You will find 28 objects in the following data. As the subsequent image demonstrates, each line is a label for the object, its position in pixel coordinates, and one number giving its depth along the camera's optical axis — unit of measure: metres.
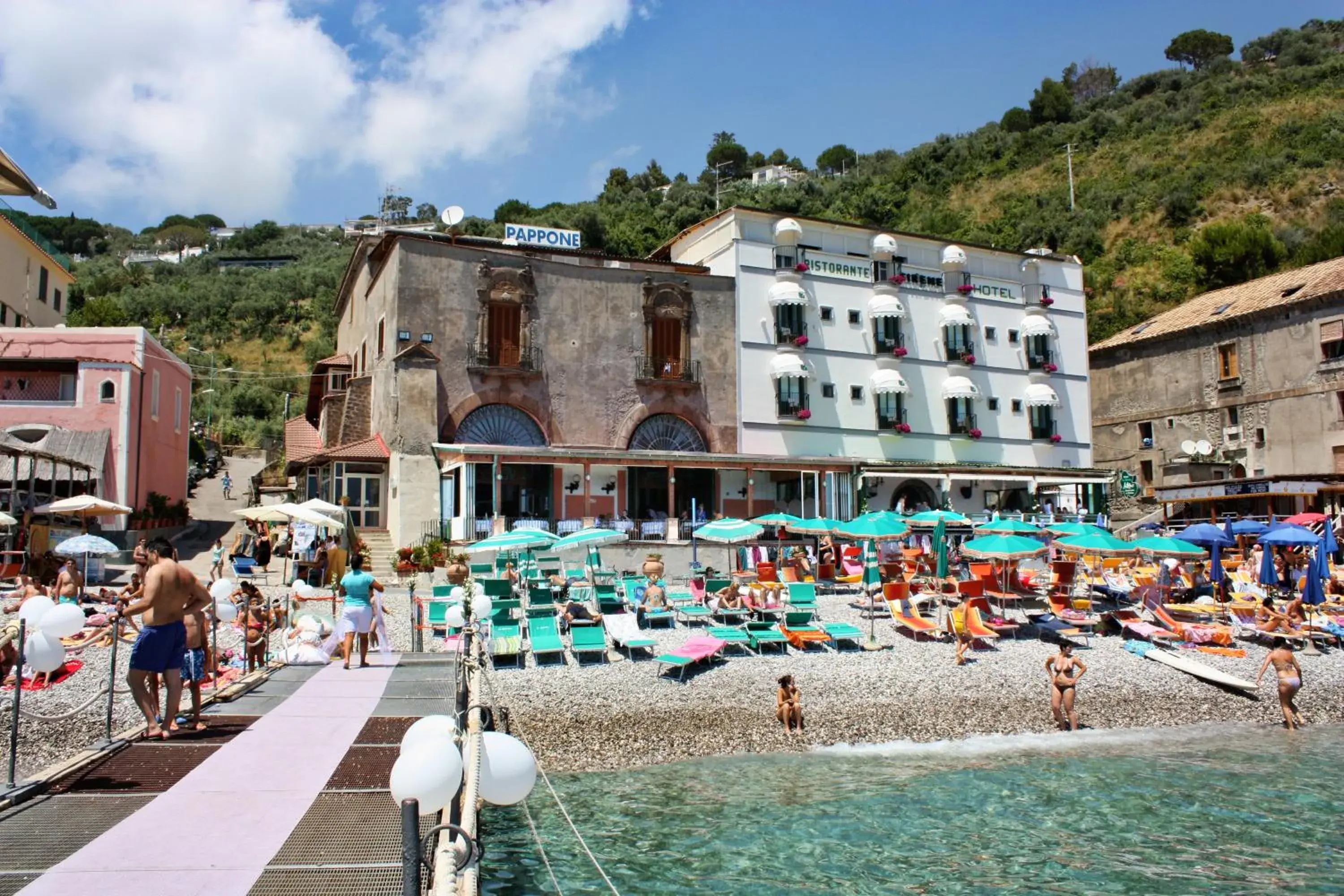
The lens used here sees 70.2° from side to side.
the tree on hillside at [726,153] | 130.75
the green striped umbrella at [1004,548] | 19.44
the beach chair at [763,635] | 17.86
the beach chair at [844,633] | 18.08
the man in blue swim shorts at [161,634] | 8.23
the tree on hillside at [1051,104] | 91.81
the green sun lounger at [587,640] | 16.64
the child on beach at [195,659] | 8.96
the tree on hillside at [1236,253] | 52.00
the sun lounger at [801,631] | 17.97
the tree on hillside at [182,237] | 142.88
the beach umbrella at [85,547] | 19.17
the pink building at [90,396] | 27.98
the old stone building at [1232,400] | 34.97
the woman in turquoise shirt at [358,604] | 12.68
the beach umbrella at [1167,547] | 21.02
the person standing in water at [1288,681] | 16.08
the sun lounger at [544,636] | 16.62
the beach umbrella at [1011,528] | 24.06
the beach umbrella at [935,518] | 25.89
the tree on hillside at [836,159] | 121.00
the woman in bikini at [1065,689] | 15.39
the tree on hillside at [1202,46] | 107.12
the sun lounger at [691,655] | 16.06
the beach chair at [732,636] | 17.45
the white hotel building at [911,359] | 35.28
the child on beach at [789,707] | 14.59
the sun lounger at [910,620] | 19.12
